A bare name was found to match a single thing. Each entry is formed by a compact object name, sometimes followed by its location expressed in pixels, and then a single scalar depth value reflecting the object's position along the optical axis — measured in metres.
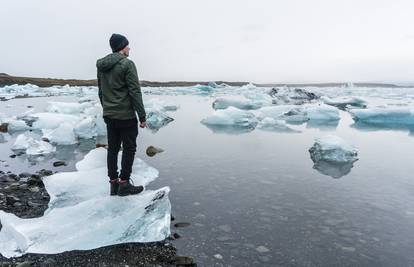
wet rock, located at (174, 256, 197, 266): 3.20
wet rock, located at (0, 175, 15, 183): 5.79
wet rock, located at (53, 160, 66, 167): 7.16
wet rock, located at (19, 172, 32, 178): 6.20
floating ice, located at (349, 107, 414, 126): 14.98
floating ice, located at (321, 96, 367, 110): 22.62
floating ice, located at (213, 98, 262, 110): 21.33
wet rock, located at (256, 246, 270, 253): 3.47
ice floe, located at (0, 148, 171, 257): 3.45
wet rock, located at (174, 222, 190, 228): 4.05
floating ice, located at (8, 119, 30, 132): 12.41
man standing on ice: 4.08
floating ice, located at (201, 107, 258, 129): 14.01
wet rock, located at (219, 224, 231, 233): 3.95
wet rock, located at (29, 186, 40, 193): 5.29
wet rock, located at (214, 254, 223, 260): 3.32
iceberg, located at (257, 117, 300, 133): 13.56
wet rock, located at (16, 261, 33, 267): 3.10
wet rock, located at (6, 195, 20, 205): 4.69
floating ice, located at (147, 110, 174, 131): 13.92
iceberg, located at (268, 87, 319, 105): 30.09
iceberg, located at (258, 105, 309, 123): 16.45
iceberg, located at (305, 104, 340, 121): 15.95
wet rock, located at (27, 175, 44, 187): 5.61
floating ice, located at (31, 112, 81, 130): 12.60
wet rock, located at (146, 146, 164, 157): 8.14
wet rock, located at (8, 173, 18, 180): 6.05
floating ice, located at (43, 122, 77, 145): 10.06
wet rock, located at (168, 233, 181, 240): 3.74
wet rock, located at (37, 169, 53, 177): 6.30
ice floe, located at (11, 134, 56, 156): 8.50
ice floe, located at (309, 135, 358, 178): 7.35
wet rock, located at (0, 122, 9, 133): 12.56
